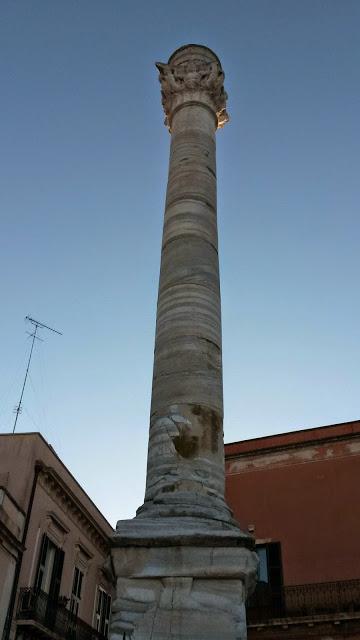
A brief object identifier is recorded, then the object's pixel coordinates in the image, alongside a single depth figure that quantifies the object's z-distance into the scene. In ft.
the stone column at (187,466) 20.56
